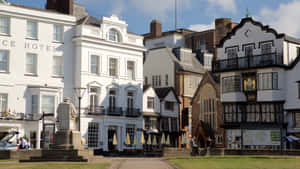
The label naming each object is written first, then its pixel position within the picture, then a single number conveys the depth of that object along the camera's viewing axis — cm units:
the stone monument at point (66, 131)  3022
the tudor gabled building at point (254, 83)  5719
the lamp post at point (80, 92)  5372
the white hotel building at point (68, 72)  5103
